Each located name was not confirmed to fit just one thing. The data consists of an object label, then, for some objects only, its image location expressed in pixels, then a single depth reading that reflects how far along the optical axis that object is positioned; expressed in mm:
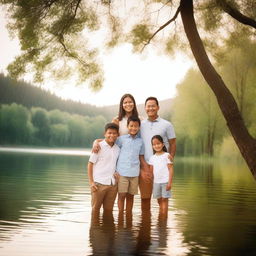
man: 8656
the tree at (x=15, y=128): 115938
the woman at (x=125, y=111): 8509
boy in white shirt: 8391
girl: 8500
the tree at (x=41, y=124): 132000
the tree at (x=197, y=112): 41031
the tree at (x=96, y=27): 10227
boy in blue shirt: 8484
